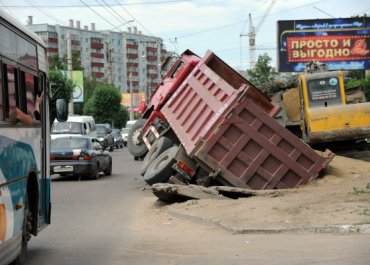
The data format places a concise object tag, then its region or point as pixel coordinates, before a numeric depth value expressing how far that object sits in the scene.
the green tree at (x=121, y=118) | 69.56
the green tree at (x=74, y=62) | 91.40
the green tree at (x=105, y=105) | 67.12
